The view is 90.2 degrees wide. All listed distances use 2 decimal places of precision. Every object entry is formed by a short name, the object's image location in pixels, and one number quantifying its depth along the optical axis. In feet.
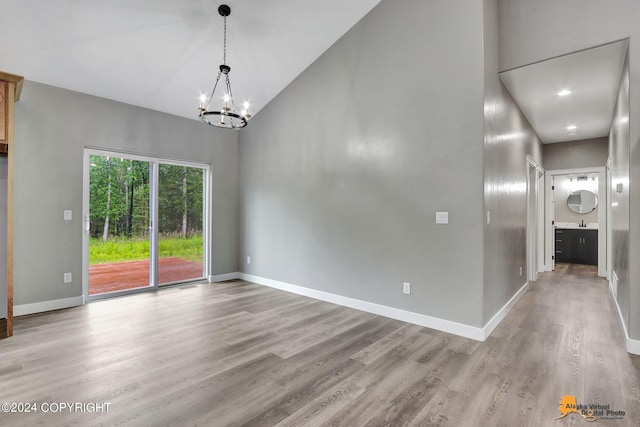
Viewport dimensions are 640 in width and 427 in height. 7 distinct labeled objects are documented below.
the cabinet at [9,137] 10.17
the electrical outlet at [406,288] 11.79
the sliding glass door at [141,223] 14.58
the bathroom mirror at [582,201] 25.30
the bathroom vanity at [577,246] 23.93
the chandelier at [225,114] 10.00
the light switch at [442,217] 10.84
